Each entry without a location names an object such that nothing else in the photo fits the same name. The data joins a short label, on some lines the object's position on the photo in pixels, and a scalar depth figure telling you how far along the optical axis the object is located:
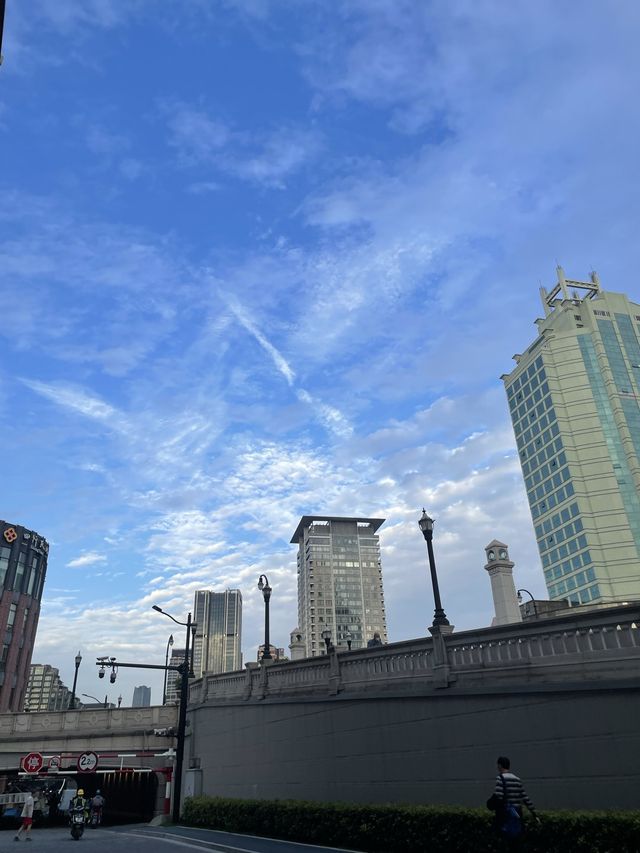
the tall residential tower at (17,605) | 85.62
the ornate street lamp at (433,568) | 16.20
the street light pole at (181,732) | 25.02
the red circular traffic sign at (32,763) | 19.52
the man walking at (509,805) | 9.12
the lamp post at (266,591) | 26.73
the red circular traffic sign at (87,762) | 24.06
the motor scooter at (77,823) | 22.12
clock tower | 25.42
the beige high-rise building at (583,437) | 88.94
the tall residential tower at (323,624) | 195.00
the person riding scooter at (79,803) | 22.85
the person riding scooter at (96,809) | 30.12
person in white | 22.00
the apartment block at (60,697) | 195.12
